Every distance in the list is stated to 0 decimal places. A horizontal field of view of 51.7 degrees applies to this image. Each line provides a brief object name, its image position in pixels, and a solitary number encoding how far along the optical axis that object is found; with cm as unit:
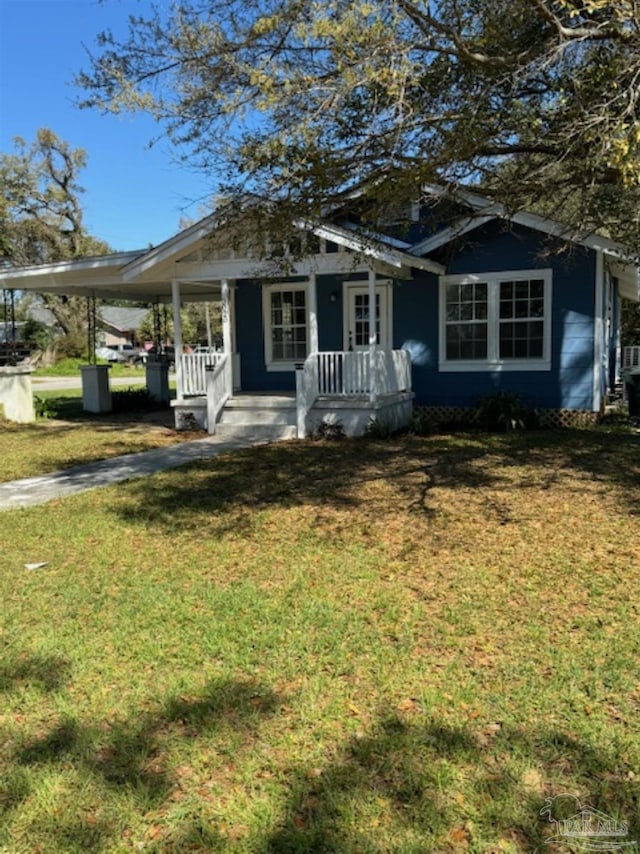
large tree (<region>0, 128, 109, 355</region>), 3762
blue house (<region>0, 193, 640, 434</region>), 1118
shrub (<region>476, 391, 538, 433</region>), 1145
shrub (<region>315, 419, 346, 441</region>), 1112
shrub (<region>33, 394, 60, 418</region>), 1508
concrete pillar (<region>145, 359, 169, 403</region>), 1769
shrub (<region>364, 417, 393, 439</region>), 1090
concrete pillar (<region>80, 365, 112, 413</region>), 1564
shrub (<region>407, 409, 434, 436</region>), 1147
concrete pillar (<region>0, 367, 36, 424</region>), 1353
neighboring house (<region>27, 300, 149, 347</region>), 6675
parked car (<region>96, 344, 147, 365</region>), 4922
